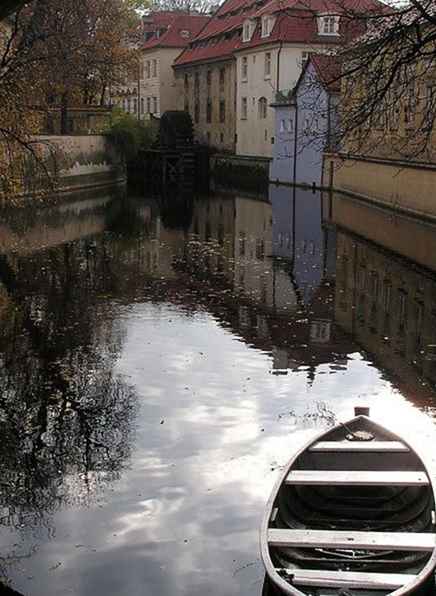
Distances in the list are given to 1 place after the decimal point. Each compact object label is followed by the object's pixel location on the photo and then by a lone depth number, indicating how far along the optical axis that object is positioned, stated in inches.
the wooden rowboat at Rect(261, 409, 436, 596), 220.7
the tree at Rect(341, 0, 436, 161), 427.2
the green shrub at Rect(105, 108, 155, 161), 1932.8
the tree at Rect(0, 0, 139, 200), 682.2
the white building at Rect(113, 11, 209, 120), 2655.0
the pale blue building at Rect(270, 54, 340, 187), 1569.9
